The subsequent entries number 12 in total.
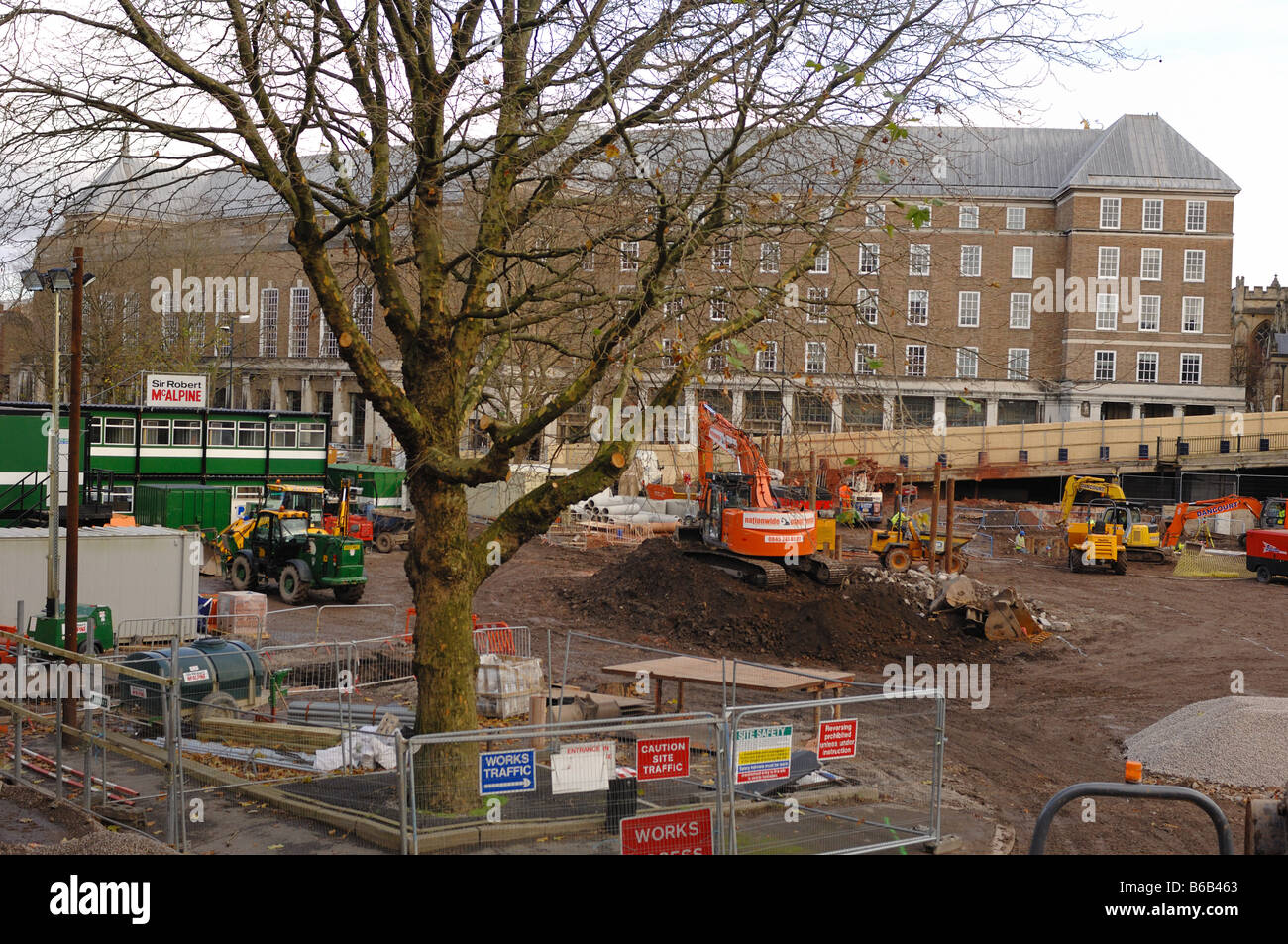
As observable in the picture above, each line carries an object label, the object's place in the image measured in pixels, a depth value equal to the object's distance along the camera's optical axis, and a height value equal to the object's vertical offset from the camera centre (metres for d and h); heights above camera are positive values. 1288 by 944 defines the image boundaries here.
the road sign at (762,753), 10.33 -2.87
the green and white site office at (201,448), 41.44 -0.84
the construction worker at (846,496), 46.16 -2.40
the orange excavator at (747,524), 29.27 -2.28
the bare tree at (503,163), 9.80 +2.46
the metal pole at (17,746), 12.42 -3.50
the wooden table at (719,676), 15.69 -3.46
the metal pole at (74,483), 16.06 -0.85
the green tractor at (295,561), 28.67 -3.39
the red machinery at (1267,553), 36.03 -3.39
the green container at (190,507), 38.19 -2.72
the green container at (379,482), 48.94 -2.29
